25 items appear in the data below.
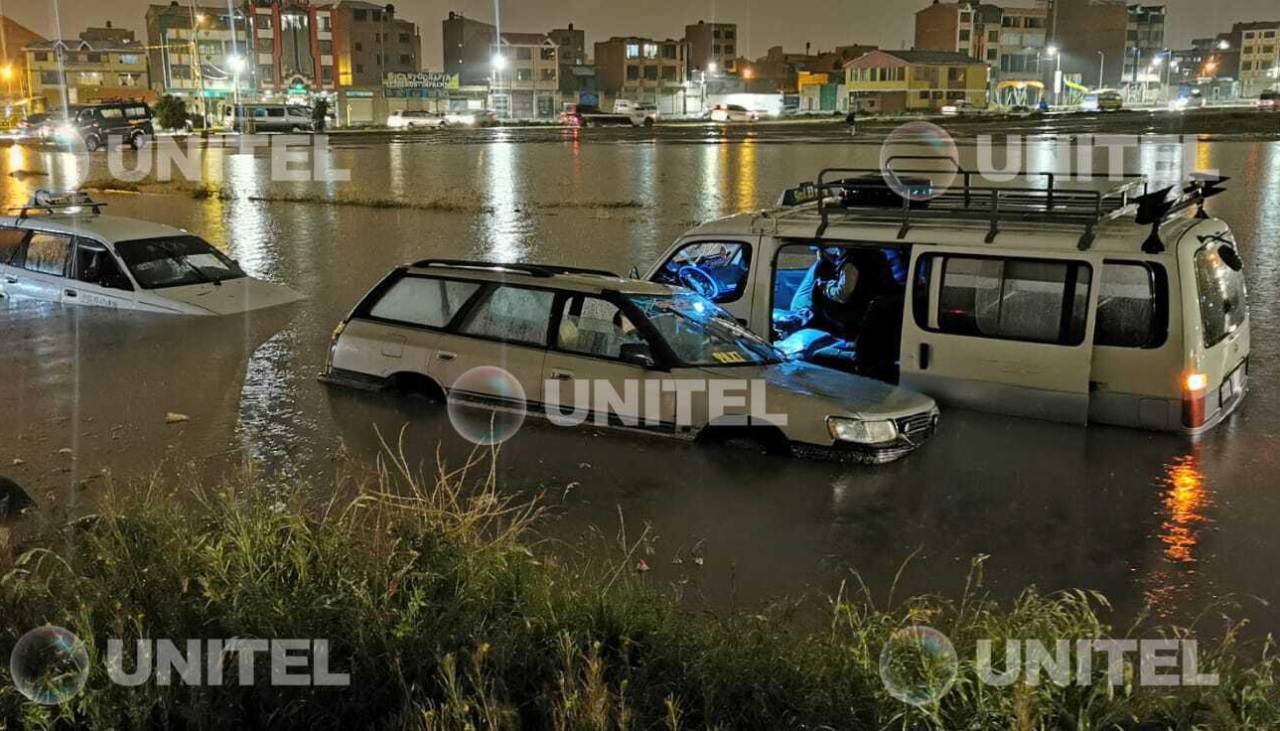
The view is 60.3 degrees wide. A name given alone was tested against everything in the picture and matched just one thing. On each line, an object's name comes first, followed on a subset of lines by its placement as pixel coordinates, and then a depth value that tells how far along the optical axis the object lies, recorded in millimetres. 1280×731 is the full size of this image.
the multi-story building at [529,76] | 110312
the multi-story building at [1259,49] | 171375
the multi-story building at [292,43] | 108500
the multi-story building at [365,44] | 108562
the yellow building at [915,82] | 98375
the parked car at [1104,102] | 87938
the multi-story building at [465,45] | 123812
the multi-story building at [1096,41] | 132875
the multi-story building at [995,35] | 121938
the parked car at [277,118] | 67062
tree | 65000
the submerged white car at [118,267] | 13992
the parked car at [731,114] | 80312
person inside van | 9695
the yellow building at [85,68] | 114125
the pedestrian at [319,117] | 71688
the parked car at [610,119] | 76938
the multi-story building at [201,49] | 103000
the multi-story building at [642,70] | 115875
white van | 8211
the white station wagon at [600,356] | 8078
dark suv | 51531
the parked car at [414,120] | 81938
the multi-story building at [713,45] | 149250
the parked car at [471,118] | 84750
